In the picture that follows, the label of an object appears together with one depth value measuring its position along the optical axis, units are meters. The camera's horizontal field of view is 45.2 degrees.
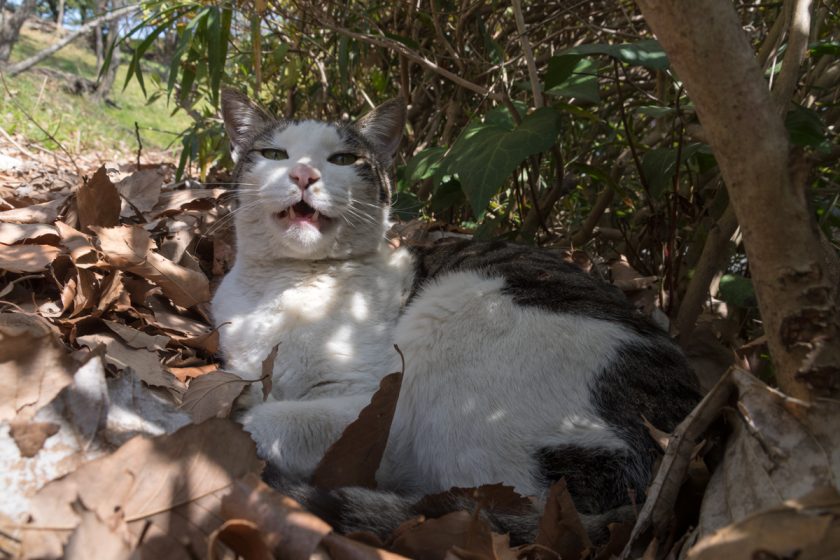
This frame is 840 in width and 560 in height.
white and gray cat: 0.49
